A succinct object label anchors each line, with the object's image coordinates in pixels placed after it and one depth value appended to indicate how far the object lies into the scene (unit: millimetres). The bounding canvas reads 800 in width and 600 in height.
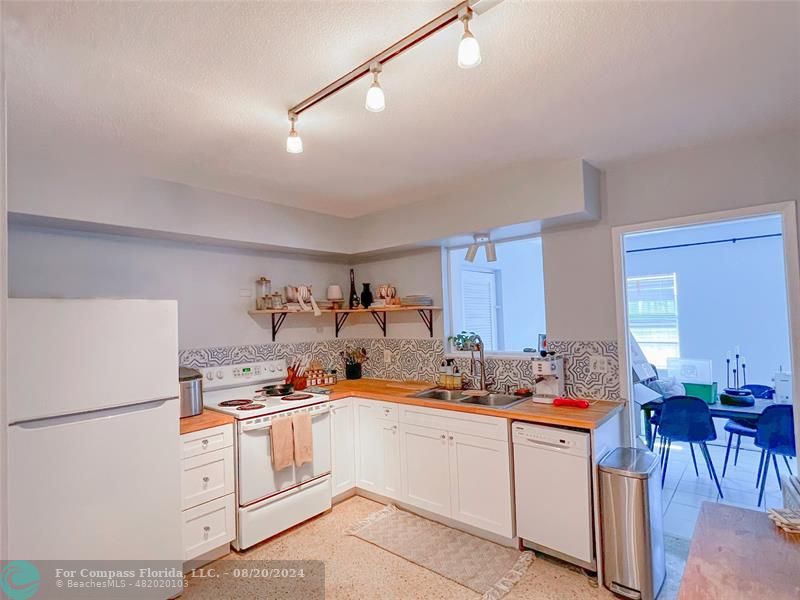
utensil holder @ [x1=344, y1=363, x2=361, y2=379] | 4219
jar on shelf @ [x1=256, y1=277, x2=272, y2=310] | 3604
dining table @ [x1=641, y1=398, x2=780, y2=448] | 3363
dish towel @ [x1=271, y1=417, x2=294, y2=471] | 2814
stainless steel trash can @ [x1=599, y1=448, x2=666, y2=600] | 2139
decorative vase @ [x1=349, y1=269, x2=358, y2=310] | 4219
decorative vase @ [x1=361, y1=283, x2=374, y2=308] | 4141
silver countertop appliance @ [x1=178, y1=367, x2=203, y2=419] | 2725
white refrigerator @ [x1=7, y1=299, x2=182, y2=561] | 1860
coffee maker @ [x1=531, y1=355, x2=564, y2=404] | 2861
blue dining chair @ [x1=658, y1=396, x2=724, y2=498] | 3473
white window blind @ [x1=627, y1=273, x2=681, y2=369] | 4910
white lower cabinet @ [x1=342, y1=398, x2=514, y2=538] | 2682
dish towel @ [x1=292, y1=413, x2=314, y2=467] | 2928
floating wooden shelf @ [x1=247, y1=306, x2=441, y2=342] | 3638
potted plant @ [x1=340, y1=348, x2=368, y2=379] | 4227
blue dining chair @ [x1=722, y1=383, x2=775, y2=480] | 3529
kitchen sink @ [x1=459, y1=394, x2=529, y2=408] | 3130
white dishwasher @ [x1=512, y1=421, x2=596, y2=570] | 2342
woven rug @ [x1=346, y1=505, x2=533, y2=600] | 2365
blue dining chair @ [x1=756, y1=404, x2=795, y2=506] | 2885
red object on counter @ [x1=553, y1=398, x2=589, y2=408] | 2652
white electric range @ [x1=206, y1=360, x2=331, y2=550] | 2701
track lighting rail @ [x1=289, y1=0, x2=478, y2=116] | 1323
